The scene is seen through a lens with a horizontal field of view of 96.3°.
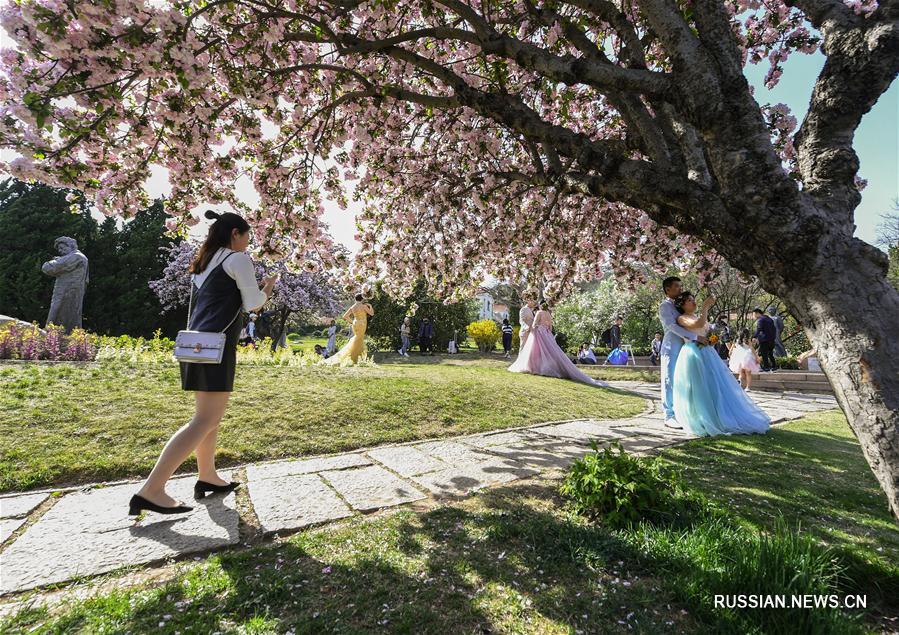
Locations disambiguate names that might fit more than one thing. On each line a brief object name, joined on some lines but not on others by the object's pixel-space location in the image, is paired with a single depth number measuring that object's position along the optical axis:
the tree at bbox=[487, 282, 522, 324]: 29.61
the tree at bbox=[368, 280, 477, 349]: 23.42
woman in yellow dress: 12.94
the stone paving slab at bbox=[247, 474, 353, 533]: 2.80
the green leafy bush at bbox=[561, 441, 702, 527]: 2.72
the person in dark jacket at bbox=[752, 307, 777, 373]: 13.21
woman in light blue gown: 5.88
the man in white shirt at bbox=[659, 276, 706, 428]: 6.27
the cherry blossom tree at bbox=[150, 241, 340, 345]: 23.33
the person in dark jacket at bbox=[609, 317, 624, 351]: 21.14
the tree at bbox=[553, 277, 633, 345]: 27.16
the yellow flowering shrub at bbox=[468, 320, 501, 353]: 26.56
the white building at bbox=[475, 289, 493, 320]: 79.25
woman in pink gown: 12.07
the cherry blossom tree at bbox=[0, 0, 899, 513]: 2.18
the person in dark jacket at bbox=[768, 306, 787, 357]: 14.52
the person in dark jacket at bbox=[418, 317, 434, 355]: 23.11
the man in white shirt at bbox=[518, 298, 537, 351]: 12.88
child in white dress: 11.28
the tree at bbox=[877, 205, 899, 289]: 22.08
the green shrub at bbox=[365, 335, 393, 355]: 24.09
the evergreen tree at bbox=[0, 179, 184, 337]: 20.67
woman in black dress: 2.78
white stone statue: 11.41
